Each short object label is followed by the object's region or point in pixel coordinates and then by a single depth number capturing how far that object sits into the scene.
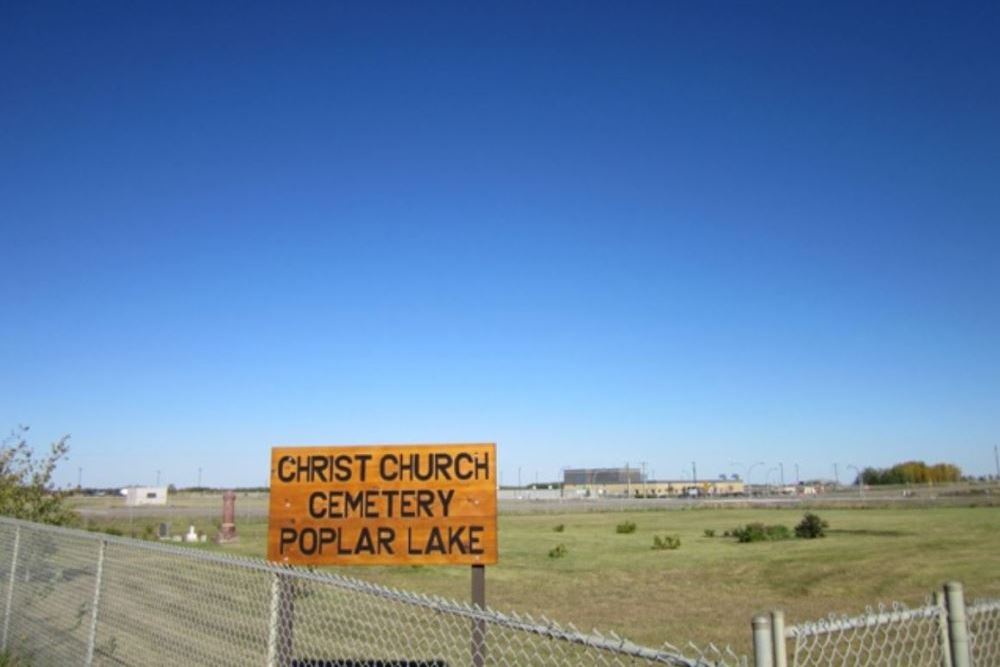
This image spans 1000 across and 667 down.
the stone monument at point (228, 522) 29.19
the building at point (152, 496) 84.74
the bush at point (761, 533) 28.68
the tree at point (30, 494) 12.63
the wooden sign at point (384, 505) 6.02
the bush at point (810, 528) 29.39
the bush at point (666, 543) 26.52
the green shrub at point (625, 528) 36.56
